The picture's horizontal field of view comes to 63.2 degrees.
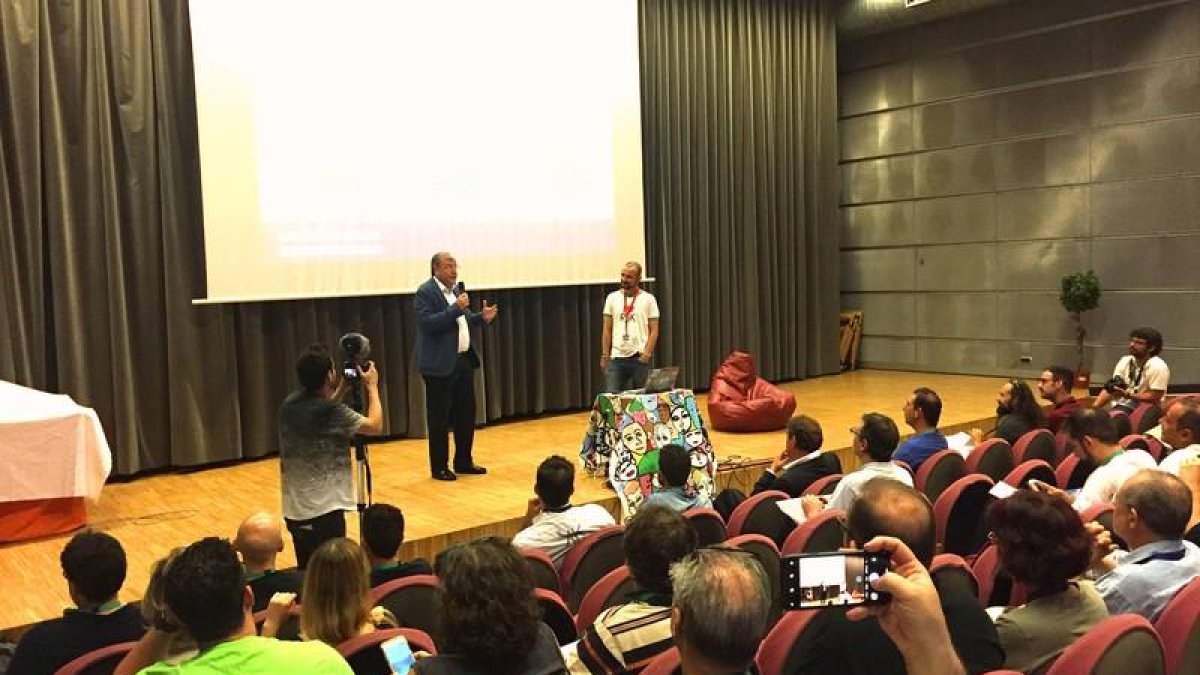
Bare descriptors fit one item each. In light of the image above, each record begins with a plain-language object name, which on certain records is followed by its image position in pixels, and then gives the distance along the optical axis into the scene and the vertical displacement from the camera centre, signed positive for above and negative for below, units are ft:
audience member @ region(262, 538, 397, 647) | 7.21 -2.33
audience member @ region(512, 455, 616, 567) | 10.99 -2.78
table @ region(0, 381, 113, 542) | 15.03 -2.71
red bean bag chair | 24.12 -3.30
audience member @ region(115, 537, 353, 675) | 5.61 -2.05
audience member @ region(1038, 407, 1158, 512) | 11.12 -2.40
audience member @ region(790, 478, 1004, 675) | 5.65 -2.03
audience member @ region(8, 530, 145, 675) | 7.66 -2.67
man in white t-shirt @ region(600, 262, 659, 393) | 22.25 -1.32
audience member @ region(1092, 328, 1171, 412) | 20.98 -2.55
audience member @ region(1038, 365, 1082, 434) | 18.58 -2.45
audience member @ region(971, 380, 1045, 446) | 16.44 -2.62
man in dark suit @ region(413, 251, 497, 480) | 18.49 -1.48
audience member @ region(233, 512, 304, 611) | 9.18 -2.60
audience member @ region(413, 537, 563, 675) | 5.65 -2.02
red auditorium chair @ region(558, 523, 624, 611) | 10.23 -3.02
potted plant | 28.99 -1.12
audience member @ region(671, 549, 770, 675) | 4.87 -1.74
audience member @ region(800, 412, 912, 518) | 12.09 -2.35
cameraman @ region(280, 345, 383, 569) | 11.81 -2.04
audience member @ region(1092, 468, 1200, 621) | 7.65 -2.40
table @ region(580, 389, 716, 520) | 18.21 -3.23
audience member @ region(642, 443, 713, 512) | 12.44 -2.63
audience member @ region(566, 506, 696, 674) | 6.48 -2.33
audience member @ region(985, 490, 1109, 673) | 6.43 -2.13
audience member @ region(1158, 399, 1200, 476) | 13.05 -2.28
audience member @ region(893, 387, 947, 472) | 14.38 -2.51
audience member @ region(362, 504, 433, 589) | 9.25 -2.51
